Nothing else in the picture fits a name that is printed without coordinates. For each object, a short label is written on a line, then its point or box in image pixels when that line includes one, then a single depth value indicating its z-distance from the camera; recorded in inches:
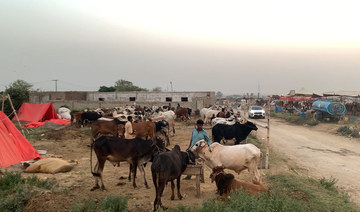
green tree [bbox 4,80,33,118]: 1232.2
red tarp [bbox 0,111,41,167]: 369.1
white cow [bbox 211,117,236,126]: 642.2
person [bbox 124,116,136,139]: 432.5
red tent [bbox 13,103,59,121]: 886.4
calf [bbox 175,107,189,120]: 1032.8
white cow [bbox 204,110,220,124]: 887.1
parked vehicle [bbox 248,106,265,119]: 1287.5
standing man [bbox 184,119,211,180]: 312.5
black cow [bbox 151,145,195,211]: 229.1
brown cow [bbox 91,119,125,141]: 529.3
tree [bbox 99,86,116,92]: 2226.5
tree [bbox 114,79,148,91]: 2500.0
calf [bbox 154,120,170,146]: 546.7
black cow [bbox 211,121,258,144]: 460.4
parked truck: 969.5
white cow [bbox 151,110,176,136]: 727.9
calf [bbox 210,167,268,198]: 233.6
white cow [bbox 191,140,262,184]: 286.0
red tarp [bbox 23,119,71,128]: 803.4
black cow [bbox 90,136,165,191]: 292.8
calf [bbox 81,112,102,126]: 810.7
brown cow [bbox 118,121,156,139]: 501.7
